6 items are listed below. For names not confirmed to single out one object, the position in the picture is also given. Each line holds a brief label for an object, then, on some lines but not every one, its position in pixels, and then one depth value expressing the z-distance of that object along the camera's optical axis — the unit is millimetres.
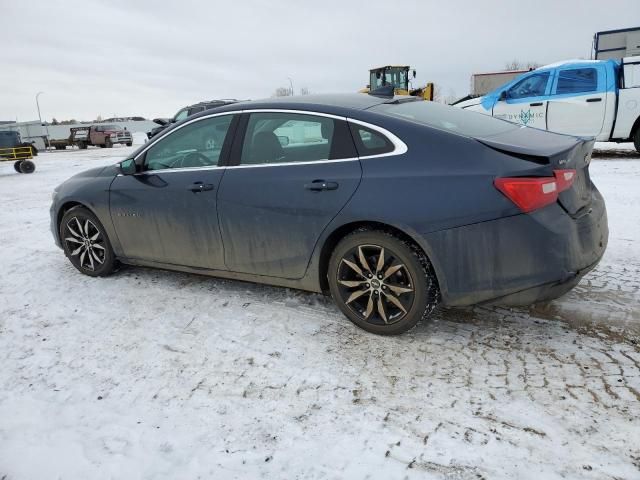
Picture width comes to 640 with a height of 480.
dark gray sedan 2582
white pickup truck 9312
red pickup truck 30516
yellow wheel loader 21750
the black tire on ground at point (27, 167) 15445
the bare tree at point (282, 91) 60194
